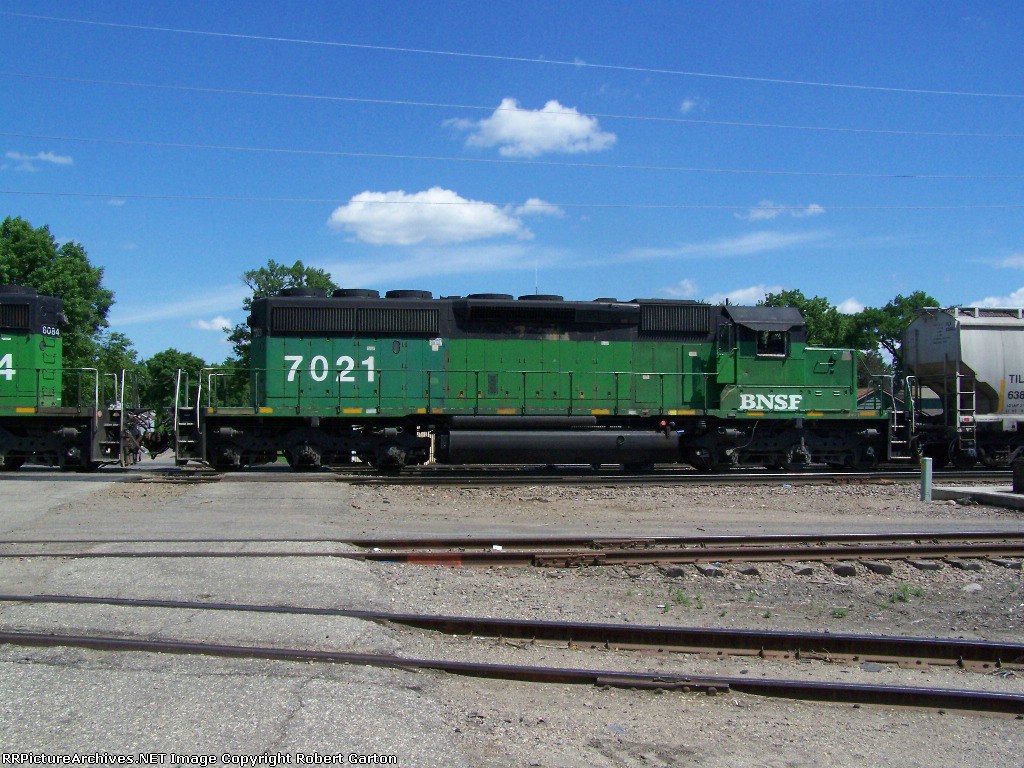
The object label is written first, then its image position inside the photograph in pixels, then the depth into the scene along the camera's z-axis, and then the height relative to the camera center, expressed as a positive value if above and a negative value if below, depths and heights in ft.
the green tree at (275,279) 172.04 +26.10
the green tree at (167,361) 210.18 +10.42
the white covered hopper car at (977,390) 60.29 +0.96
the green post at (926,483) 44.75 -4.42
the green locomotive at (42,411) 54.85 -0.83
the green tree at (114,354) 149.89 +9.22
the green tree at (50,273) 135.95 +21.34
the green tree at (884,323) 201.77 +19.87
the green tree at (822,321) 189.57 +19.57
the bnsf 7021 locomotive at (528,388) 53.98 +0.91
